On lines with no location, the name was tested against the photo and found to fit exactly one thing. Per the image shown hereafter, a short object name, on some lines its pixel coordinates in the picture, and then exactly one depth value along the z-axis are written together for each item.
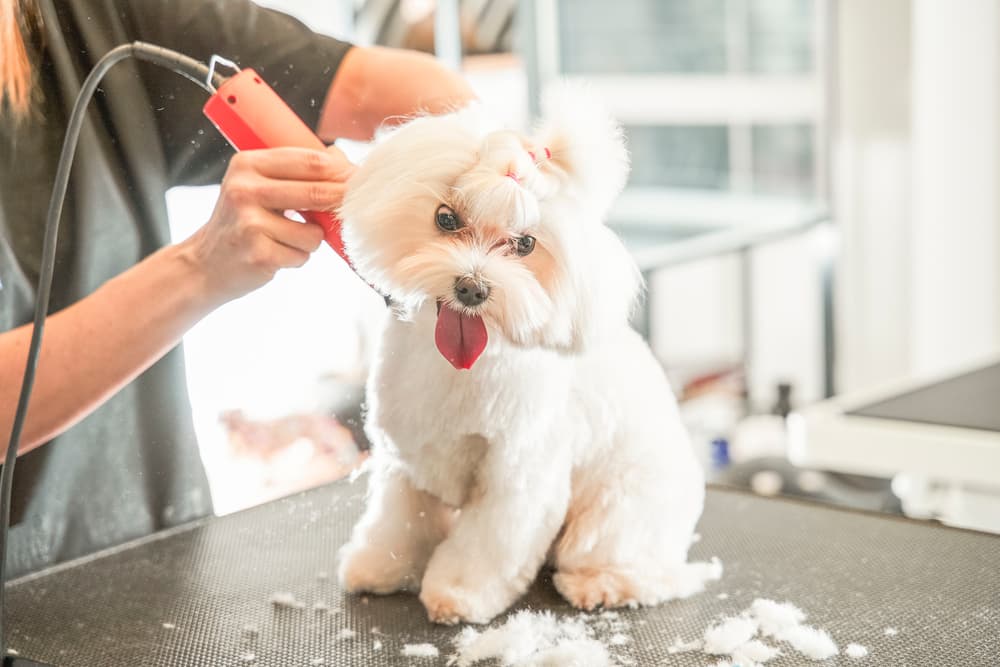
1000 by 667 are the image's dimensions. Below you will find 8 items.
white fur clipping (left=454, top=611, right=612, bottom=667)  0.69
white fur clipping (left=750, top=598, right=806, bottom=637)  0.73
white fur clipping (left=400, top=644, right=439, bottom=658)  0.70
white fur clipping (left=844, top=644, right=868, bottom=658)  0.68
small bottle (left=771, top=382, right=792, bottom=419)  2.58
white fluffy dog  0.63
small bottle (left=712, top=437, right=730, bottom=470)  2.49
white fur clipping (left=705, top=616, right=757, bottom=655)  0.70
